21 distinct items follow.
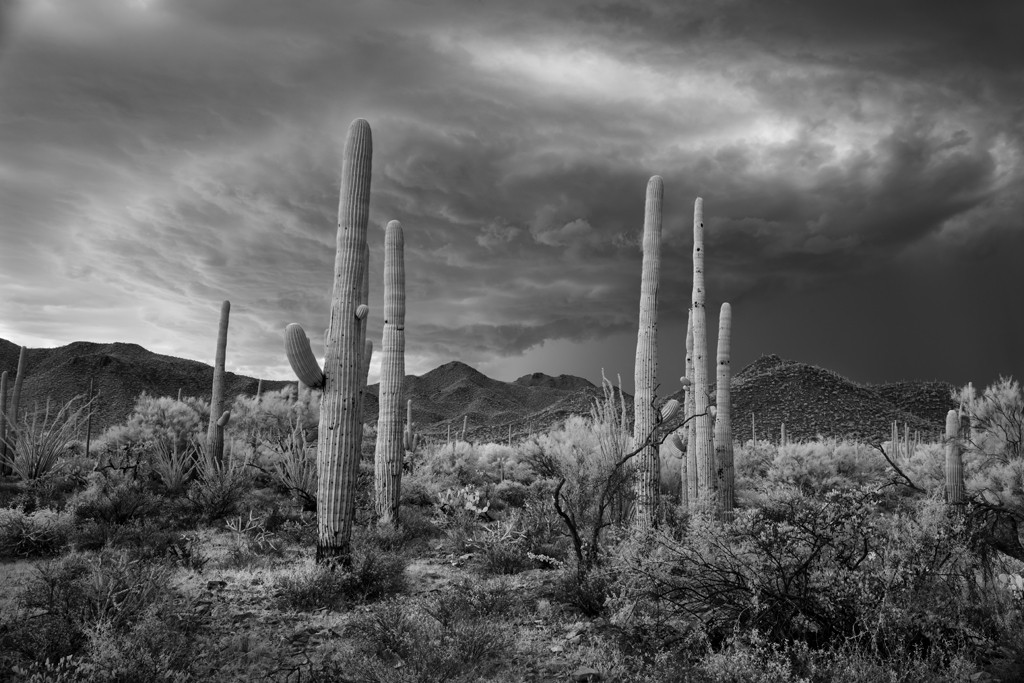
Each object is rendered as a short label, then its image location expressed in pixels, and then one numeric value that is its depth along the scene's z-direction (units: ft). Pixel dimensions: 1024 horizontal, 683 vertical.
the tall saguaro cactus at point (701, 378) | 44.80
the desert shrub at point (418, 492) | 48.67
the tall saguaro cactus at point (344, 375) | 28.76
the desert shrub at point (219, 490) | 39.60
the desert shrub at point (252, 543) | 29.76
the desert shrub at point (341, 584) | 24.09
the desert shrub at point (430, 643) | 16.40
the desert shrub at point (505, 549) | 30.27
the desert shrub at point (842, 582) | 16.70
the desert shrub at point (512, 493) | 53.62
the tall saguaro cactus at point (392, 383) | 39.47
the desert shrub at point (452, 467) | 55.06
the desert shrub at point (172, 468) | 43.91
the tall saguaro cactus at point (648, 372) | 36.01
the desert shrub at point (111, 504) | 35.78
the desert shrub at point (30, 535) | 29.86
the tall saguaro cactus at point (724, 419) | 45.34
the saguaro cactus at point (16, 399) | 58.35
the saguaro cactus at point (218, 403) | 53.11
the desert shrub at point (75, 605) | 16.89
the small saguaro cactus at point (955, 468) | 49.88
